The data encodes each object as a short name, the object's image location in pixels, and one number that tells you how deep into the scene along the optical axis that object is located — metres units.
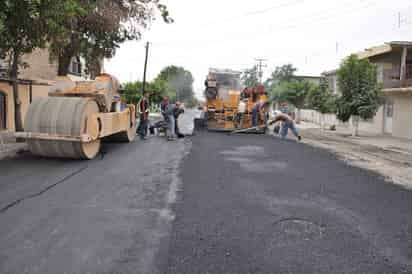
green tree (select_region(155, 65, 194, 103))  75.02
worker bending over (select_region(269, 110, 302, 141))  14.24
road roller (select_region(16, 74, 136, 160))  7.69
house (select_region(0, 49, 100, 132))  14.73
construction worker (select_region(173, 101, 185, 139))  12.98
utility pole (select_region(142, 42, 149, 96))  31.64
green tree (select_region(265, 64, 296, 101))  57.23
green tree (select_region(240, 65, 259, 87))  71.59
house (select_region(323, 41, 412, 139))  19.53
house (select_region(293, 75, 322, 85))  50.98
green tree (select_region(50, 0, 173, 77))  14.12
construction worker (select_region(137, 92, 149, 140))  13.19
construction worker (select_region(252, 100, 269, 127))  15.27
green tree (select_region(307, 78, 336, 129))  22.12
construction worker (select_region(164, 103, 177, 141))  12.66
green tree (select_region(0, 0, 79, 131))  8.47
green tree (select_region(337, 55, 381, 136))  18.22
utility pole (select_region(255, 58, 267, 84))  56.23
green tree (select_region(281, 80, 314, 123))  38.16
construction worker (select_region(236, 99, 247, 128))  15.41
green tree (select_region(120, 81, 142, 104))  32.97
